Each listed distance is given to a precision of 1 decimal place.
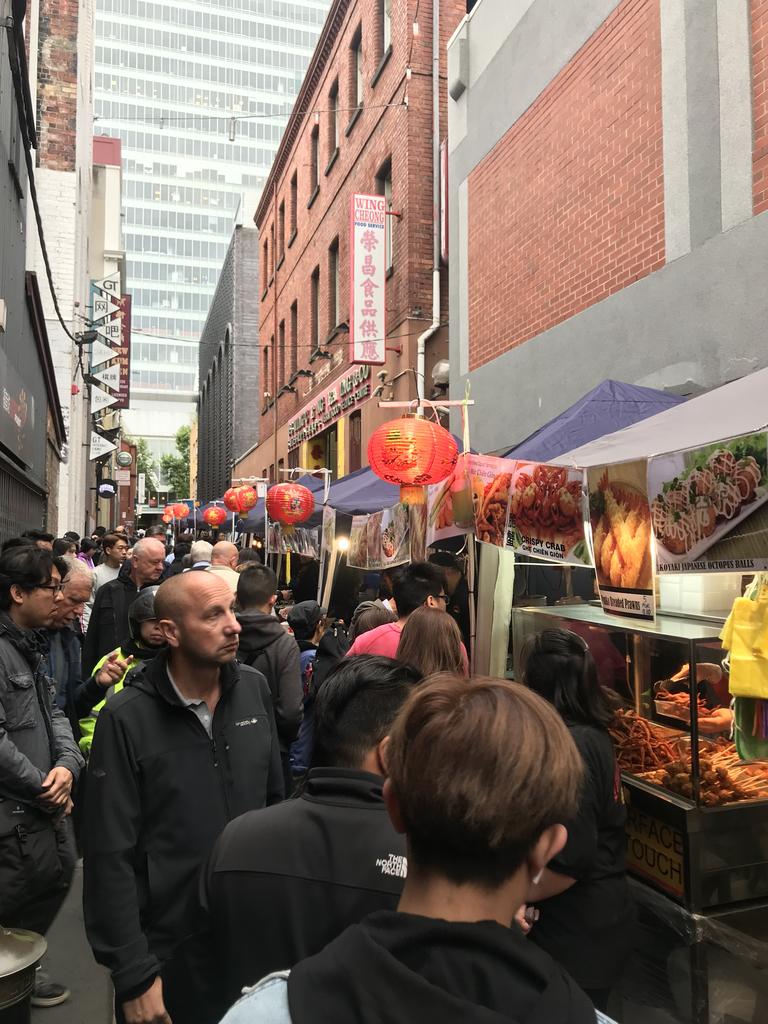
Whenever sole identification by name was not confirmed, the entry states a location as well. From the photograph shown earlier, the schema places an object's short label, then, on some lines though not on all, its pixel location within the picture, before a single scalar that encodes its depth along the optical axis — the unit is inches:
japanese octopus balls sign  135.2
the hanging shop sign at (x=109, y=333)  947.3
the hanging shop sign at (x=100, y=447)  994.7
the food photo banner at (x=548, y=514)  203.6
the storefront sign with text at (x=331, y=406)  639.1
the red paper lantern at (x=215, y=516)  968.3
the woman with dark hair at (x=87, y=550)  477.5
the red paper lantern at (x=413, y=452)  264.8
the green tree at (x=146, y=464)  3671.3
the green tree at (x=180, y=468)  3464.6
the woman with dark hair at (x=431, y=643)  151.9
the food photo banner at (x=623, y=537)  169.6
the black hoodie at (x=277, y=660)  179.8
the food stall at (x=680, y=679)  144.9
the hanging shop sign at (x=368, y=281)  554.6
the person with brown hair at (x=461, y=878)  39.8
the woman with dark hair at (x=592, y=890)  105.1
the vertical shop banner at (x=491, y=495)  226.2
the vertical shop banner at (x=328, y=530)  385.2
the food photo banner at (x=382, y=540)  307.7
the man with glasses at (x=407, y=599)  182.9
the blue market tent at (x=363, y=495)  366.0
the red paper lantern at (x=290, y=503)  450.9
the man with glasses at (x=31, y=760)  119.9
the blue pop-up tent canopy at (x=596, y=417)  234.4
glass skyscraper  3786.9
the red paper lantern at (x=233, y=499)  692.7
